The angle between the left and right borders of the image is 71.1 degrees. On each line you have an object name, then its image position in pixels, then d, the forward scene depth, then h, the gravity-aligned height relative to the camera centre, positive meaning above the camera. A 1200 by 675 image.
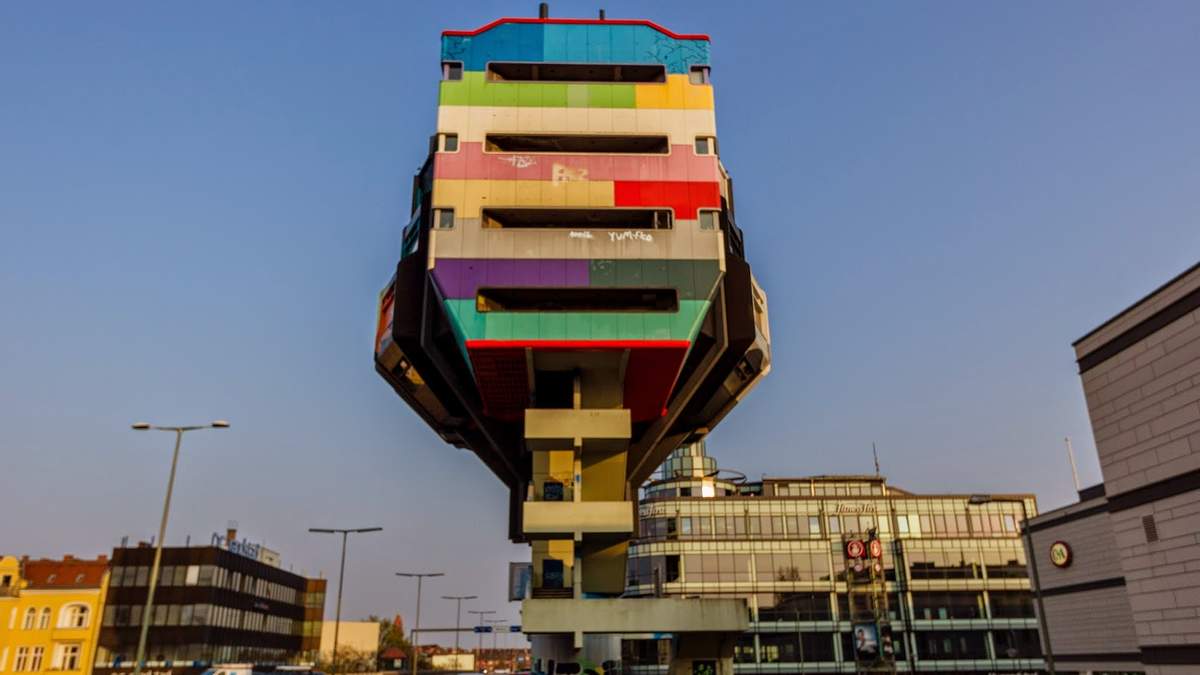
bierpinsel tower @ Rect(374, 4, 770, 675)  41.22 +17.25
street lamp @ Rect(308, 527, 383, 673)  59.73 +7.67
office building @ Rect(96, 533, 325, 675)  80.12 +3.47
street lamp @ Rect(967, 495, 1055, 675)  35.80 +1.68
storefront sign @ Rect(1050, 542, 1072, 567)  50.12 +4.69
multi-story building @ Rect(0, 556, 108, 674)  74.31 +2.50
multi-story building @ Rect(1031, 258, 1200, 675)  24.42 +5.37
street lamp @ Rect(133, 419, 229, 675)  30.66 +5.75
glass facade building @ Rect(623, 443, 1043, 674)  86.62 +6.67
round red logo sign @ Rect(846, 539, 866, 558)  77.25 +7.78
